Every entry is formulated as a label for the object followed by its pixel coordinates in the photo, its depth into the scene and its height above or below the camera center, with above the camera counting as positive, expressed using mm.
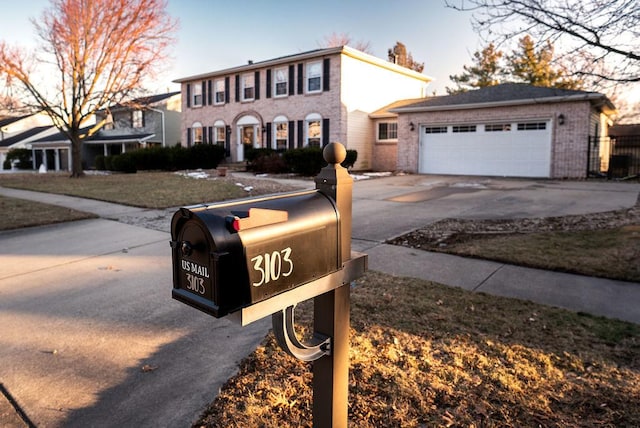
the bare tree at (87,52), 18828 +4935
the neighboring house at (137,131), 31844 +2605
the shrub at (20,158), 40566 +689
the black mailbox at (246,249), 1381 -275
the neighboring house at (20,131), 42781 +3568
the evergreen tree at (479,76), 33000 +7069
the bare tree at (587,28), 4527 +1461
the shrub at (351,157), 19500 +403
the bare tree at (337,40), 39781 +11225
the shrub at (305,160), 18375 +251
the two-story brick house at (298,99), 22016 +3649
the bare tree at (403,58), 27438 +9347
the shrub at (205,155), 24141 +585
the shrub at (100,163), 29075 +179
